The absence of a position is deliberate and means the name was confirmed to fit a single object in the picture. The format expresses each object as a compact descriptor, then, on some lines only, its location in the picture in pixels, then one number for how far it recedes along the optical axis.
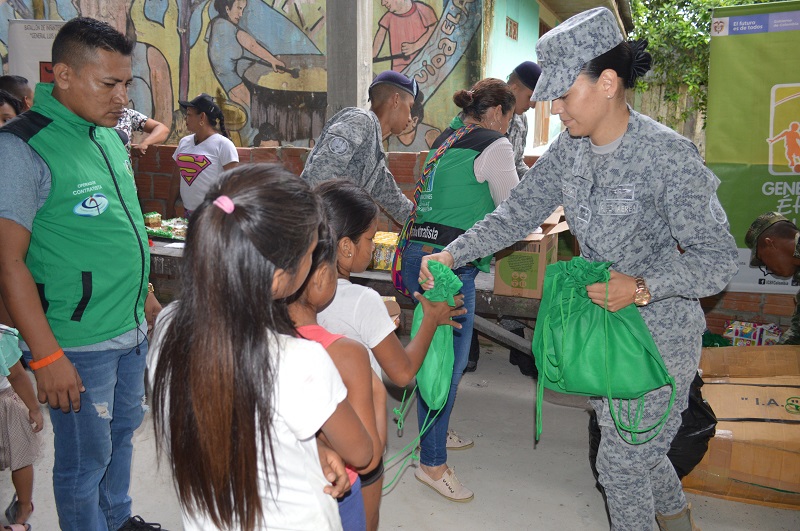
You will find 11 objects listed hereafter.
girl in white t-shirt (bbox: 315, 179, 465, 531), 2.03
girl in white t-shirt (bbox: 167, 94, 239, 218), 5.22
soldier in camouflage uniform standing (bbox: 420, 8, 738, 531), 2.09
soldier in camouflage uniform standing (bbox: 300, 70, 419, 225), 3.09
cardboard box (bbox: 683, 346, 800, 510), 3.10
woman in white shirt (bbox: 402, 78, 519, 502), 3.13
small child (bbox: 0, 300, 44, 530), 2.86
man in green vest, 2.11
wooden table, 3.97
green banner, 4.12
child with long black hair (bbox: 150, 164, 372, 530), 1.30
